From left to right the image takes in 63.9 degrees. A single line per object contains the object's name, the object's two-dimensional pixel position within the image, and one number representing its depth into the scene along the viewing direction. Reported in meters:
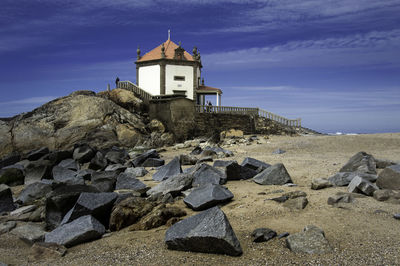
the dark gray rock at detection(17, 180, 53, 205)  8.49
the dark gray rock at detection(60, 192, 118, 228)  5.74
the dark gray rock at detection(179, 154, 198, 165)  11.64
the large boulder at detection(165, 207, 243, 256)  3.96
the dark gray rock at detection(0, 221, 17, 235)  6.23
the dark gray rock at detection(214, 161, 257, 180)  7.93
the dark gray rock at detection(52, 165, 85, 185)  10.94
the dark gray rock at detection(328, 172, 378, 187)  6.69
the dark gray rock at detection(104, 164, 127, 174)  10.91
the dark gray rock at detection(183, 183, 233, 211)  5.78
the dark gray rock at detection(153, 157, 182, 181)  9.09
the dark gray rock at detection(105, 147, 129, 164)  13.79
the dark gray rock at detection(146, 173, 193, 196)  6.97
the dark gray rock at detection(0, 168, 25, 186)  11.24
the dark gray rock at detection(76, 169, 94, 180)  10.49
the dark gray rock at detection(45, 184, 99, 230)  6.25
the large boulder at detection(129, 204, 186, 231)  5.33
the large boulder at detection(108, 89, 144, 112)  25.88
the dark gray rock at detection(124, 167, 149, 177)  10.25
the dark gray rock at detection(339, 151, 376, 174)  7.59
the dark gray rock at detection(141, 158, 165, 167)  12.25
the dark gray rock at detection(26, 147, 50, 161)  15.78
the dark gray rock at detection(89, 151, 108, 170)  13.04
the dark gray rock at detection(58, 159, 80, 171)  12.95
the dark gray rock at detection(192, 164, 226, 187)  7.46
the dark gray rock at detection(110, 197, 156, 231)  5.57
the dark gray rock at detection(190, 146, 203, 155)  15.74
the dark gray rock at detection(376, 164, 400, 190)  6.18
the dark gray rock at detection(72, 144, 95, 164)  14.20
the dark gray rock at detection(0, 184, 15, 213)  7.88
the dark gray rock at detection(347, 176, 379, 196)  5.88
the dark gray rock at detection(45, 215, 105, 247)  5.04
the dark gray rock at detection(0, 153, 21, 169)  16.18
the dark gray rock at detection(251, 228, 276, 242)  4.26
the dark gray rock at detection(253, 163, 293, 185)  7.25
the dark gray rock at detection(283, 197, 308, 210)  5.32
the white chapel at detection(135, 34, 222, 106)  30.00
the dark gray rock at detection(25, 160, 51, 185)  11.44
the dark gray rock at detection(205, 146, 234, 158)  13.17
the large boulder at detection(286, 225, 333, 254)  3.92
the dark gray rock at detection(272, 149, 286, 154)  13.80
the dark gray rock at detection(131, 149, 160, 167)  12.79
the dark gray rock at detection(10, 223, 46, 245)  5.66
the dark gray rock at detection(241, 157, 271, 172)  8.63
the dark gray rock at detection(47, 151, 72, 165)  13.86
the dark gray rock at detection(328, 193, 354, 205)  5.44
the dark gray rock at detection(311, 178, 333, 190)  6.51
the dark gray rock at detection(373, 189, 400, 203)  5.55
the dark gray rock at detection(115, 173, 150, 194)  8.10
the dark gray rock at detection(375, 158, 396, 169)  8.49
